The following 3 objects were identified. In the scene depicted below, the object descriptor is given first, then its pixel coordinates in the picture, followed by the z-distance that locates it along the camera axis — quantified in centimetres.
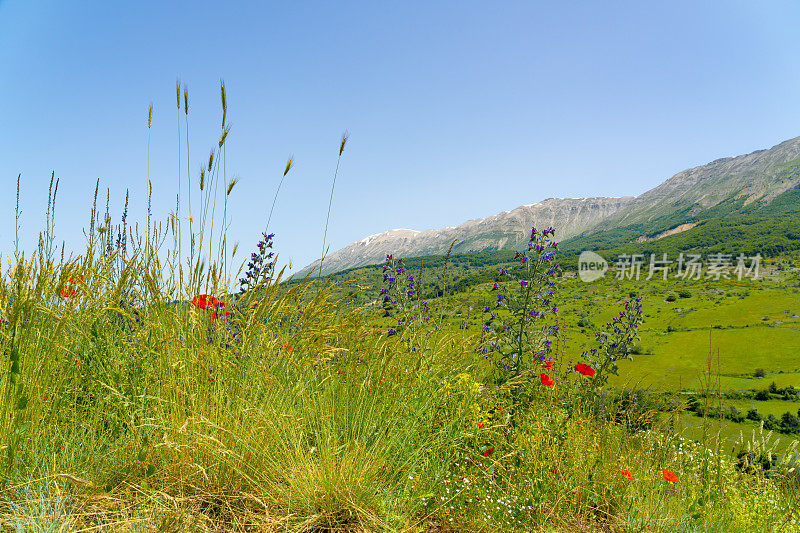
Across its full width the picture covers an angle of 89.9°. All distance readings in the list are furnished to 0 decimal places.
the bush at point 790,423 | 4966
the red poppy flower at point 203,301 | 260
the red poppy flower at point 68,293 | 262
